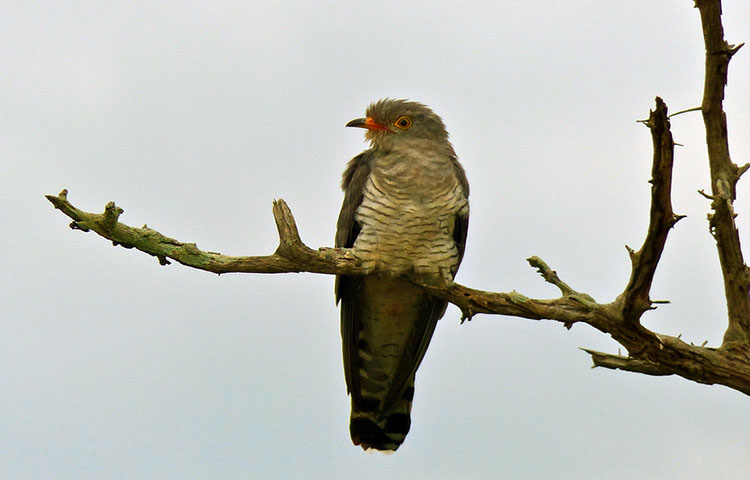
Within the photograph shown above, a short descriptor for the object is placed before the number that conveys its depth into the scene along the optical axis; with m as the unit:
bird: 12.58
